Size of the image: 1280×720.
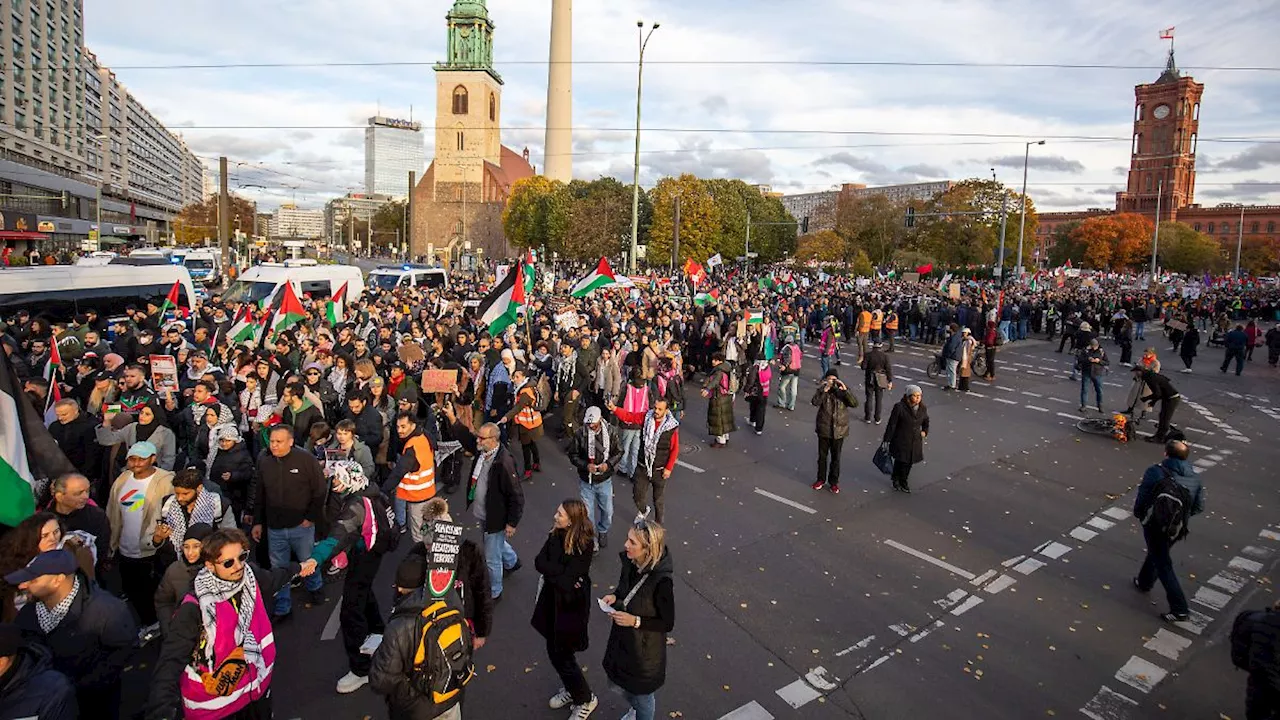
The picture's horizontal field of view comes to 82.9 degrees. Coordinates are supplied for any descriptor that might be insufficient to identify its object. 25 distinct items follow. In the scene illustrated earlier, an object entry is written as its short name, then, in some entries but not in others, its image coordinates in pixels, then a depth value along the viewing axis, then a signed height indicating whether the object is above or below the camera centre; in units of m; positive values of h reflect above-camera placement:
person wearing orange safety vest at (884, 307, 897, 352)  20.09 -0.69
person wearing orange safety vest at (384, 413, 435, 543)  5.98 -1.63
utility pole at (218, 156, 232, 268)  26.58 +2.04
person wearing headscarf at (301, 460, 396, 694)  4.80 -1.89
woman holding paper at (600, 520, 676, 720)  4.16 -1.88
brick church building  85.38 +15.05
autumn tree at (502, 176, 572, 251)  67.44 +6.71
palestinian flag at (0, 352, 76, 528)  3.97 -1.15
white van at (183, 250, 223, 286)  34.25 +0.00
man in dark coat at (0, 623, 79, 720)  2.99 -1.82
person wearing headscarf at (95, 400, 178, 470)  6.54 -1.56
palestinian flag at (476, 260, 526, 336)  12.41 -0.44
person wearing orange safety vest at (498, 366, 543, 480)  9.30 -1.76
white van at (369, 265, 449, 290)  30.32 -0.08
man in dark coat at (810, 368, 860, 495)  9.45 -1.66
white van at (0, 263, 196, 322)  14.60 -0.61
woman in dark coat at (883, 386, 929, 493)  9.39 -1.72
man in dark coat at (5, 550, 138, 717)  3.58 -1.84
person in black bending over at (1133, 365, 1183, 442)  12.11 -1.42
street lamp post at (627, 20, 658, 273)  25.98 +3.81
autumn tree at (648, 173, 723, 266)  58.34 +5.64
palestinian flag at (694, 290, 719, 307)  21.32 -0.30
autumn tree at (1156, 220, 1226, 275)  71.88 +5.94
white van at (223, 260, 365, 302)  20.86 -0.31
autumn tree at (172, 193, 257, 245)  79.38 +5.26
